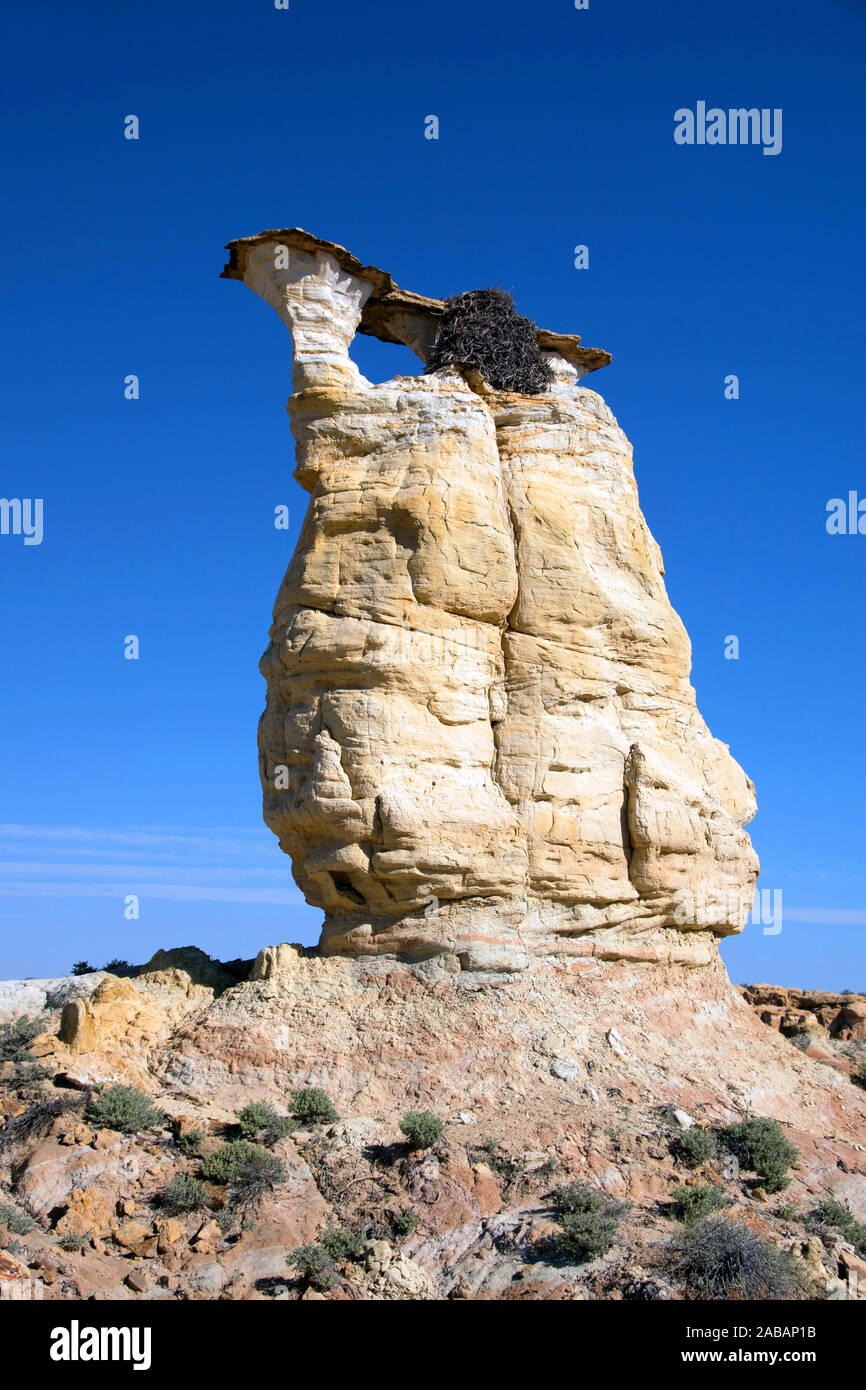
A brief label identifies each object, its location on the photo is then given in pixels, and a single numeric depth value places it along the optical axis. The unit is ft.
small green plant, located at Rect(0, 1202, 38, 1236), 32.94
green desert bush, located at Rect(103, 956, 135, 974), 56.39
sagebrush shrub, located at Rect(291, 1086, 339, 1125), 38.45
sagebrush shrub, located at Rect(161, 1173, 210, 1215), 34.88
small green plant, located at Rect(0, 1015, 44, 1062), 42.27
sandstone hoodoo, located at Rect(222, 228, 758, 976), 43.34
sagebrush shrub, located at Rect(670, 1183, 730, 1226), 34.71
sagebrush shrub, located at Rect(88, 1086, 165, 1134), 37.63
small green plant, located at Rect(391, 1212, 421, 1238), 33.91
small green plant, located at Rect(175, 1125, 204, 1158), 36.91
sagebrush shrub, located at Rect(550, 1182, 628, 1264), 32.04
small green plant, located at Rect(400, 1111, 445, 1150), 36.35
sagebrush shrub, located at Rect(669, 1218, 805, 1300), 30.83
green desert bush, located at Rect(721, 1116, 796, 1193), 37.83
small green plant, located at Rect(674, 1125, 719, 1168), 37.42
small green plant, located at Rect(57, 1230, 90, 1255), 32.86
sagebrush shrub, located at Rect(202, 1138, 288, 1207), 35.24
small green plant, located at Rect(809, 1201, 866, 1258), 35.81
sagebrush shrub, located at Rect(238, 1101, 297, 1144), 37.29
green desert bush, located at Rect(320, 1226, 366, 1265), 32.83
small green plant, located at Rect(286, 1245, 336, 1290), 31.63
